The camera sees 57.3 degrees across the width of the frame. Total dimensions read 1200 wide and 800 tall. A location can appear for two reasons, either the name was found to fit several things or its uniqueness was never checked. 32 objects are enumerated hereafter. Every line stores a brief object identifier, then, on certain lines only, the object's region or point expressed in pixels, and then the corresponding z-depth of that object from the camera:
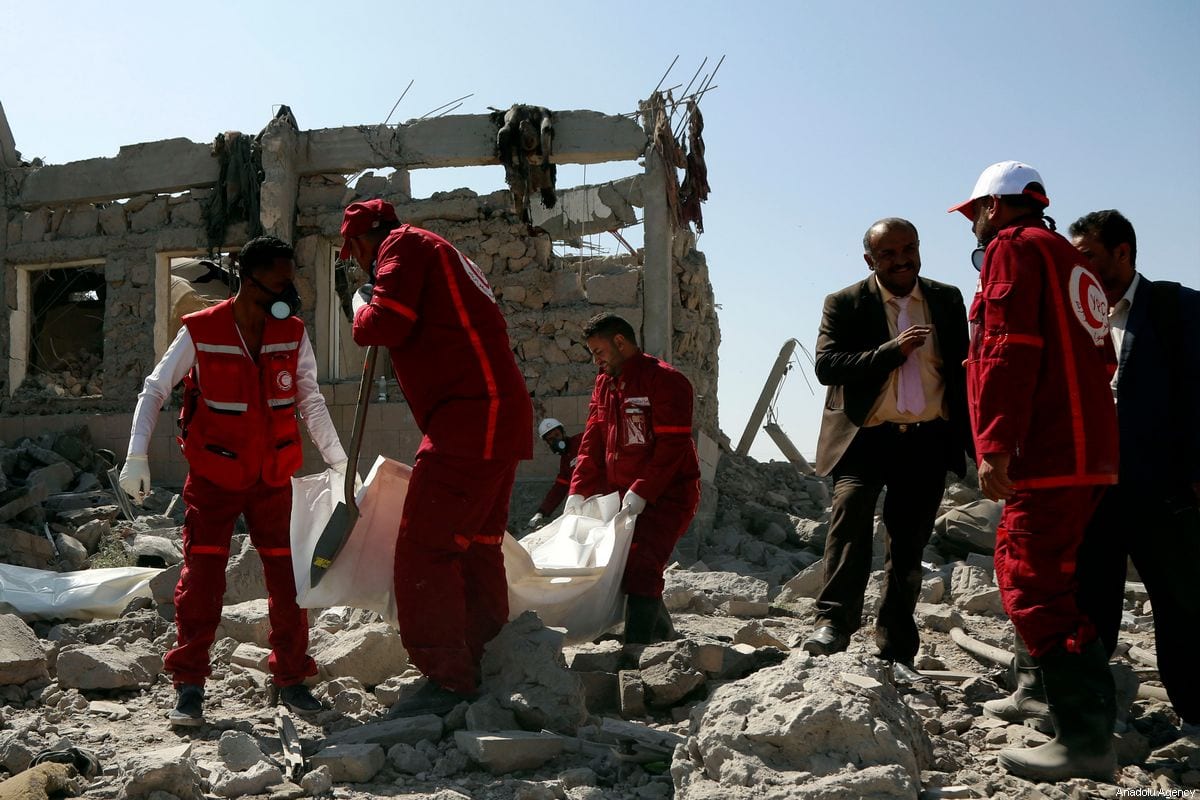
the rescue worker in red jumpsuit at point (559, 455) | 7.81
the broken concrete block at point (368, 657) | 4.39
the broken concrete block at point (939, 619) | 5.37
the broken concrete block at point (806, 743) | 2.66
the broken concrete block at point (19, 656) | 4.30
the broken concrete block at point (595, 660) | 4.35
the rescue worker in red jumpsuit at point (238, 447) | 4.08
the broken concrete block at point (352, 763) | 3.23
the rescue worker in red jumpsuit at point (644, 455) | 4.95
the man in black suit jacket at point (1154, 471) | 3.45
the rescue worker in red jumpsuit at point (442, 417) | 3.73
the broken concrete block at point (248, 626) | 5.09
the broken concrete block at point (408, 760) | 3.32
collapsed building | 9.41
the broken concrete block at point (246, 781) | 3.10
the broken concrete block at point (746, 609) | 5.96
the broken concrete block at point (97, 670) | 4.30
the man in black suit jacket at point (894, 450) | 4.16
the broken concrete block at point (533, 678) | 3.52
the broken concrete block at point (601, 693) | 3.99
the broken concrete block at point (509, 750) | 3.23
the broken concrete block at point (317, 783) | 3.12
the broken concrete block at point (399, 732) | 3.46
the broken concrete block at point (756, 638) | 4.68
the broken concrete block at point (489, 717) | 3.49
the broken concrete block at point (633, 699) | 3.86
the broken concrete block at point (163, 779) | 2.94
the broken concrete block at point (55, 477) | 9.38
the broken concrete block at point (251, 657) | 4.65
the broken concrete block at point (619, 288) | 9.31
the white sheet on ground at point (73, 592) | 5.89
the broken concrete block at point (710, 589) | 6.21
